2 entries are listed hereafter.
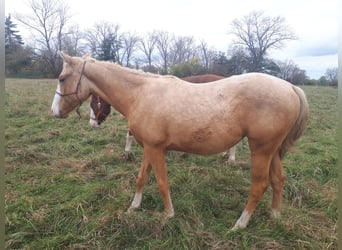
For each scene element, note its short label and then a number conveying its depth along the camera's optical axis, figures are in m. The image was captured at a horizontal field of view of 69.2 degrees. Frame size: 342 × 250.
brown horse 4.75
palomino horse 2.64
